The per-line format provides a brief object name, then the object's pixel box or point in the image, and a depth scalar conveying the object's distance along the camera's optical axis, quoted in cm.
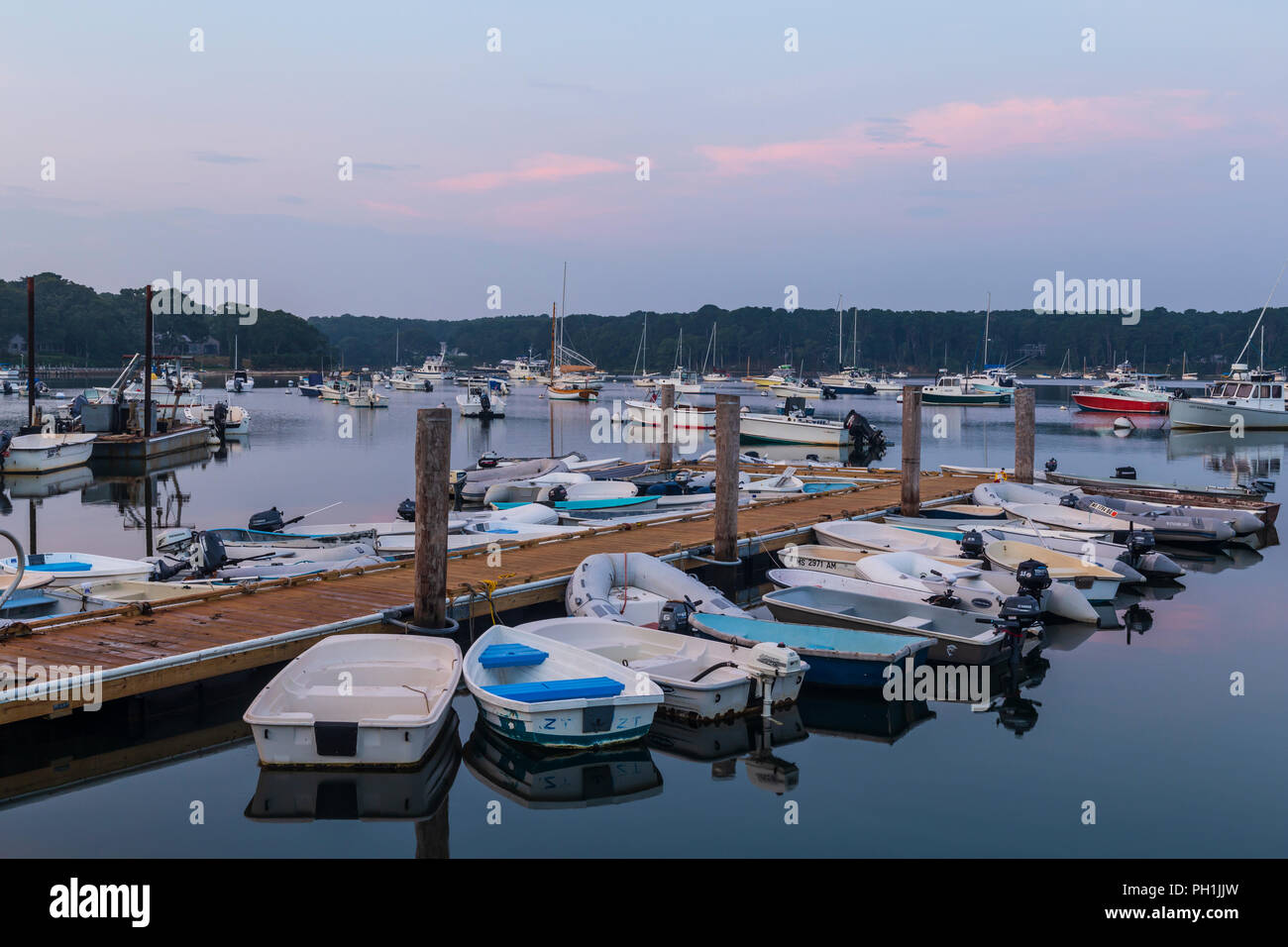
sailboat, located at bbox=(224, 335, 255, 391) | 10094
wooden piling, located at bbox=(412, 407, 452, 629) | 1055
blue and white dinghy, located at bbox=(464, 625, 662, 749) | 898
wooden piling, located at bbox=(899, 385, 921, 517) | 1898
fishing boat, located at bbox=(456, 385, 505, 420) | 6606
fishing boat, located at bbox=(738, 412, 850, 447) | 5034
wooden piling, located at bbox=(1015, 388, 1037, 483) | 2277
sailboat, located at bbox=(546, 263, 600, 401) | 9000
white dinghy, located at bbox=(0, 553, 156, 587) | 1370
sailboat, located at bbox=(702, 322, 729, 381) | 14300
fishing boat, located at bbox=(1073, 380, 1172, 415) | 7592
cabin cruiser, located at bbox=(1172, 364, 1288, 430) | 5675
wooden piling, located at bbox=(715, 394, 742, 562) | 1492
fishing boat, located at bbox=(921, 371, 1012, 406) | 8319
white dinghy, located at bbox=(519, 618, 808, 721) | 985
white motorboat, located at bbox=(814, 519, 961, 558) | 1675
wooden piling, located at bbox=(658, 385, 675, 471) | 2675
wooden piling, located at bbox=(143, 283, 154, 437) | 3562
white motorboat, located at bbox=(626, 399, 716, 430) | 5847
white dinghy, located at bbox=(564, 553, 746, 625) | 1216
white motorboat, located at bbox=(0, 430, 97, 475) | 3316
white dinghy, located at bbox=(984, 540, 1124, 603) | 1504
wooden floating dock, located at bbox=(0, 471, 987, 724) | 910
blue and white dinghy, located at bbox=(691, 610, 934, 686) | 1091
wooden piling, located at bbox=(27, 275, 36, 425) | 3569
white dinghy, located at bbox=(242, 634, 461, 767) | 841
